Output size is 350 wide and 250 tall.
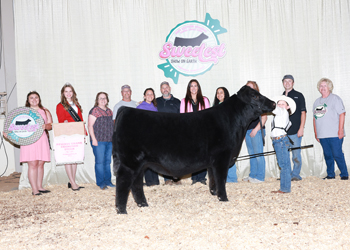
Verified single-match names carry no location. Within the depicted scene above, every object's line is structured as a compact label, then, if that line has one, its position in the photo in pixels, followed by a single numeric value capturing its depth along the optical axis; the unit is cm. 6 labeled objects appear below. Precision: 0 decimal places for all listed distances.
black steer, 323
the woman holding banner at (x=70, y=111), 511
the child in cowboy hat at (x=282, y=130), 412
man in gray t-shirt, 529
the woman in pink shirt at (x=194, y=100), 491
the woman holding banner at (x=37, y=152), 484
